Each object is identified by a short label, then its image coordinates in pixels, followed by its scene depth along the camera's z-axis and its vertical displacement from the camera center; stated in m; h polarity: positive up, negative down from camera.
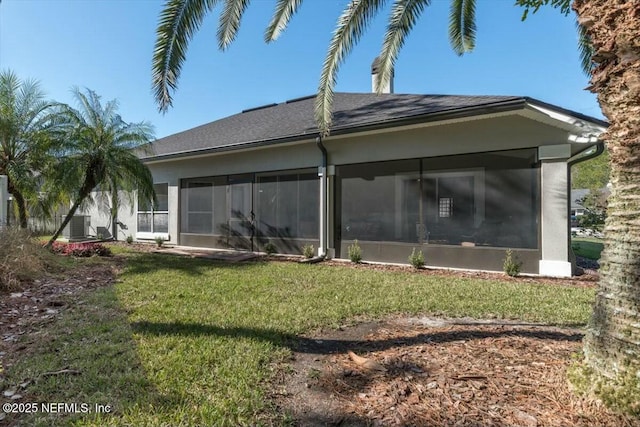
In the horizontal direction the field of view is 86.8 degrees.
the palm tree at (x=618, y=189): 2.14 +0.18
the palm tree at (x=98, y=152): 9.36 +1.81
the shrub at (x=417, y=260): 8.73 -1.14
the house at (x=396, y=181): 7.67 +1.02
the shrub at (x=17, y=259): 5.93 -0.85
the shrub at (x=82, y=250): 10.04 -1.05
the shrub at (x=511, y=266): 7.68 -1.14
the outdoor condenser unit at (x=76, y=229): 15.47 -0.61
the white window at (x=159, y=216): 14.70 -0.01
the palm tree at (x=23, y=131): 9.10 +2.30
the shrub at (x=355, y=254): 9.66 -1.09
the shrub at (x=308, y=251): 10.29 -1.08
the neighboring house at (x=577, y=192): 35.94 +2.63
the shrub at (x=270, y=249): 11.48 -1.13
